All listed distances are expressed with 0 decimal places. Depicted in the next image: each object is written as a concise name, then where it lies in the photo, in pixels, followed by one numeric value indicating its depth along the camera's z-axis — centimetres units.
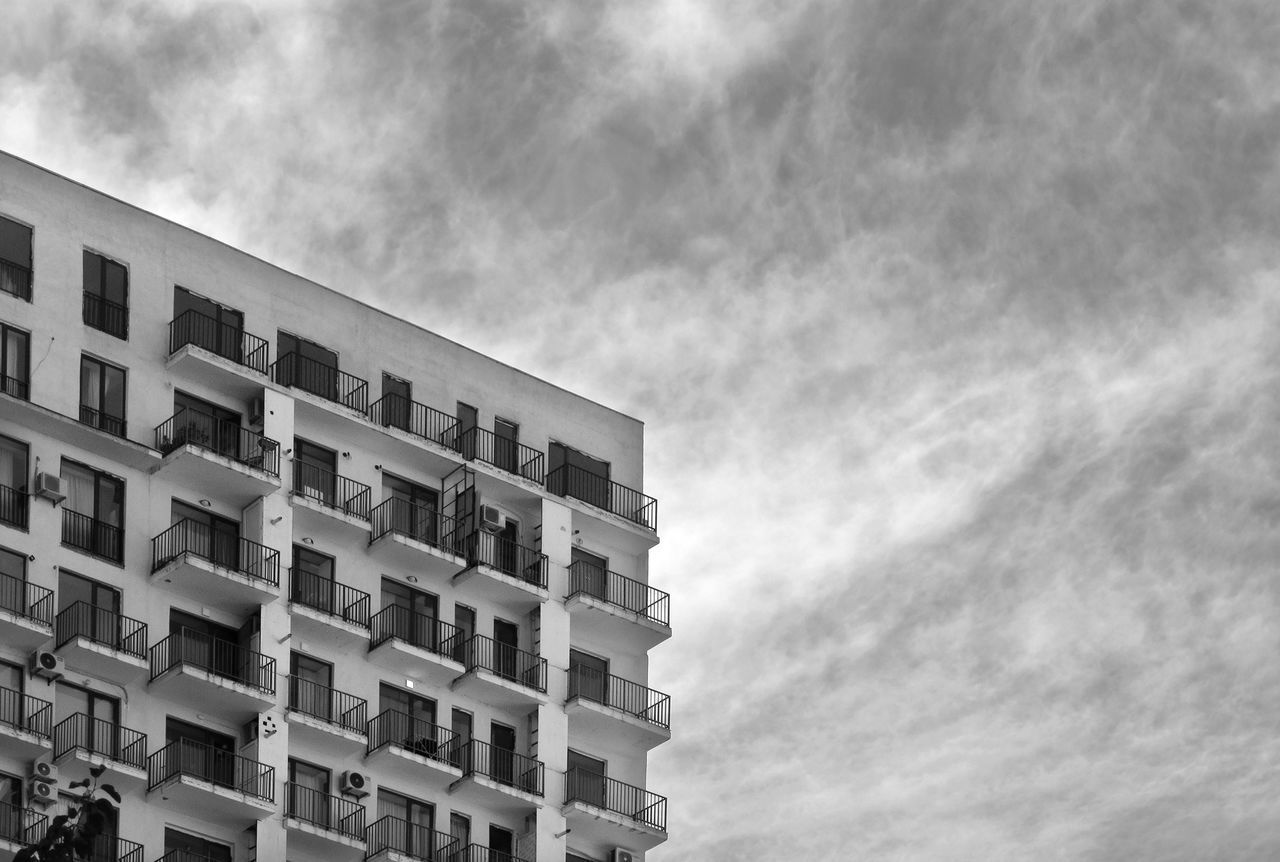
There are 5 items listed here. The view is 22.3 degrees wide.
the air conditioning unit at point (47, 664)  8706
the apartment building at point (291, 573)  8912
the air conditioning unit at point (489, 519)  9969
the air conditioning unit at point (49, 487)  8912
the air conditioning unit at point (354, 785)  9356
